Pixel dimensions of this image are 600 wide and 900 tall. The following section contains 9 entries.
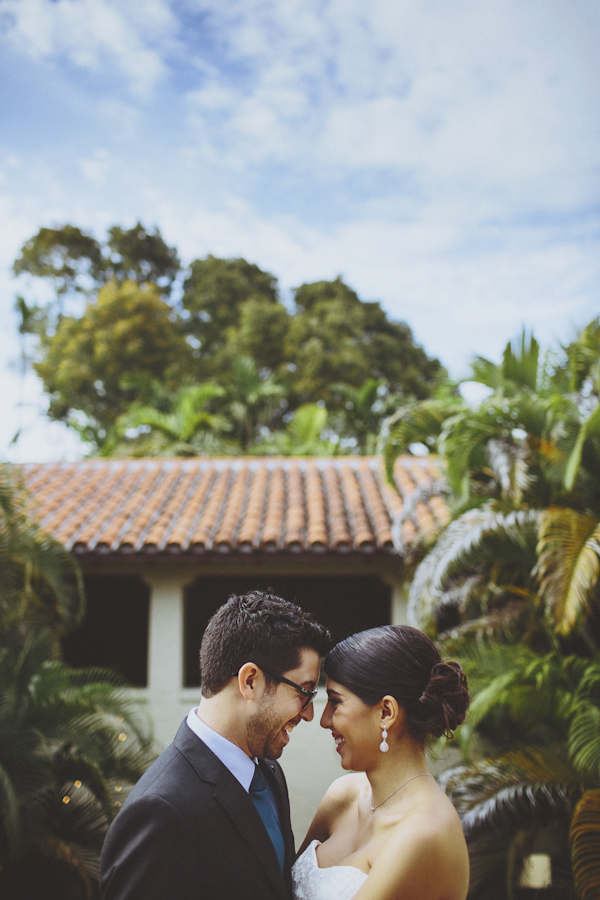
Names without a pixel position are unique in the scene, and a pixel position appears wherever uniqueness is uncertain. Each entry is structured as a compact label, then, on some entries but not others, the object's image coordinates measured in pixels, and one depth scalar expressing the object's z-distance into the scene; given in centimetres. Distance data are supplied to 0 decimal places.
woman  237
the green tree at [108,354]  2192
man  187
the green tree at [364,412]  1889
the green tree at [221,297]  2470
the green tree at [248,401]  1953
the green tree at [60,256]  2634
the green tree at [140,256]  2692
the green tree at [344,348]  2109
